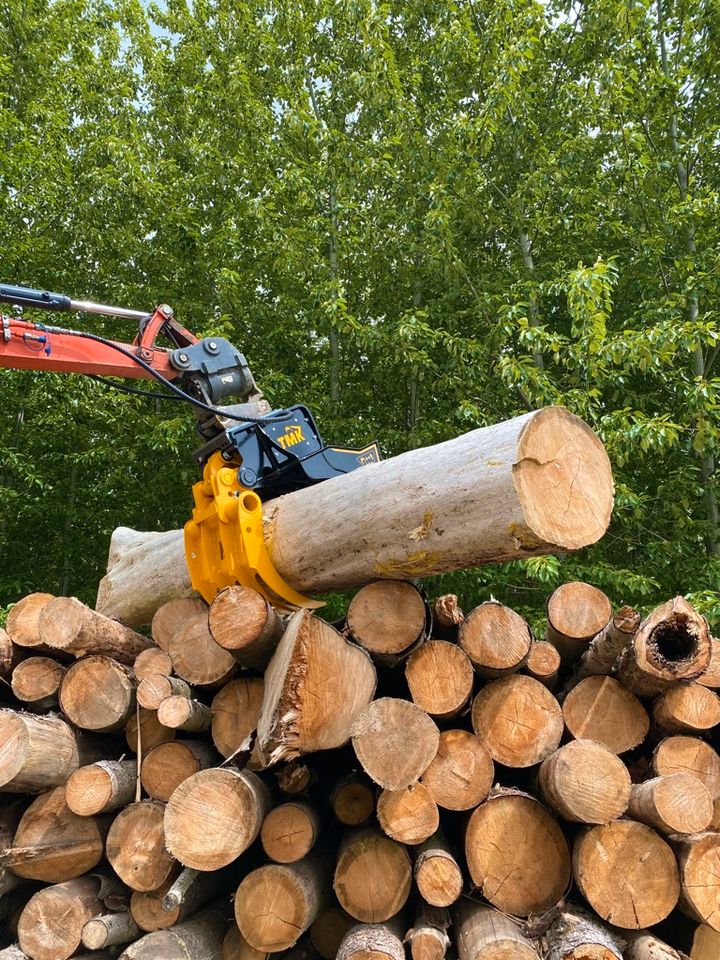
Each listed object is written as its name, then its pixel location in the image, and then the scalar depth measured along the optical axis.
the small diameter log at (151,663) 2.98
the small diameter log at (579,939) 2.07
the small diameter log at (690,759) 2.74
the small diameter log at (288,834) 2.44
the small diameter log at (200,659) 2.91
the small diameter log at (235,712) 2.87
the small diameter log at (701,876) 2.27
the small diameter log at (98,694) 2.90
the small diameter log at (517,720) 2.63
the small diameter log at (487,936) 2.09
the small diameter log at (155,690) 2.71
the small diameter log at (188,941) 2.36
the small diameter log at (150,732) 2.93
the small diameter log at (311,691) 2.34
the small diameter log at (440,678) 2.58
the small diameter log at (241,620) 2.60
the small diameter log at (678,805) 2.30
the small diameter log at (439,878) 2.28
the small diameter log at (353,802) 2.64
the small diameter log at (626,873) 2.30
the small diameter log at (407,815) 2.35
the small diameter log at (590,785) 2.32
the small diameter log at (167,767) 2.81
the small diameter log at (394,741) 2.30
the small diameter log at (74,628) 2.95
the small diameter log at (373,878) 2.37
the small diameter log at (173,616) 3.29
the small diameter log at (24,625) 3.06
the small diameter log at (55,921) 2.56
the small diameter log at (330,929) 2.64
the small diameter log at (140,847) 2.59
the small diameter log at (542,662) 2.88
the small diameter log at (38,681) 3.01
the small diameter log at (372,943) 2.13
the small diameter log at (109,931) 2.44
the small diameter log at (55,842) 2.74
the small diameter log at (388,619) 2.58
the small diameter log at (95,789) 2.68
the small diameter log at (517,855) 2.40
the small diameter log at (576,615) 3.06
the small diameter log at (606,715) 2.85
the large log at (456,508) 2.21
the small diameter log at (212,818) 2.29
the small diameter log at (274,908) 2.35
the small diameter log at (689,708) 2.75
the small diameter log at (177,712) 2.62
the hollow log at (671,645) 2.64
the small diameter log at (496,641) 2.64
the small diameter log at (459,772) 2.49
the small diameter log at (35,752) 2.66
